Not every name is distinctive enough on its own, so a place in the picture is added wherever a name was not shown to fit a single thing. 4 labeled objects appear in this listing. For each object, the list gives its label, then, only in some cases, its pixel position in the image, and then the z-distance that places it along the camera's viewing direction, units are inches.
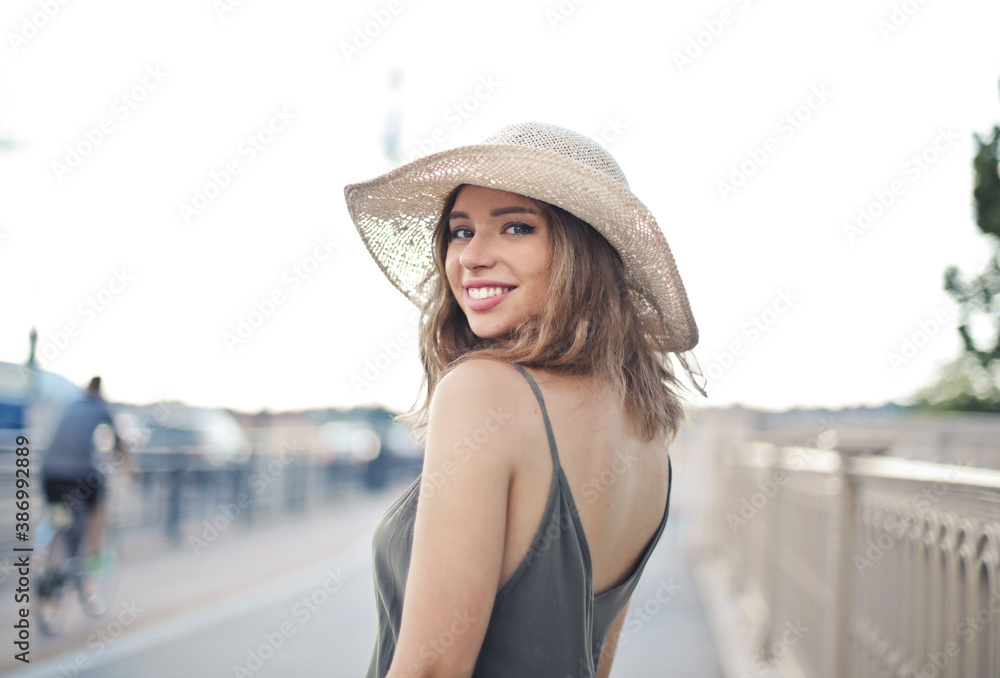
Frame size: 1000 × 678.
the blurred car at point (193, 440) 433.1
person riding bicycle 242.5
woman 48.8
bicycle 226.8
